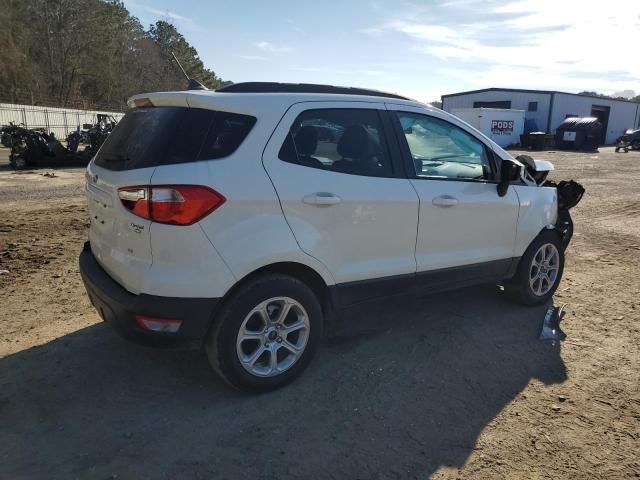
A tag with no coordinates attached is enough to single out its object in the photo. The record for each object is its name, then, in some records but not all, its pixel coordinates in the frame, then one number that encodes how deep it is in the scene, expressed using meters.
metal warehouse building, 44.53
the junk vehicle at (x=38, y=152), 16.28
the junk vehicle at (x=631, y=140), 37.81
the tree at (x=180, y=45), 66.17
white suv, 2.86
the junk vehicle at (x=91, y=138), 19.41
